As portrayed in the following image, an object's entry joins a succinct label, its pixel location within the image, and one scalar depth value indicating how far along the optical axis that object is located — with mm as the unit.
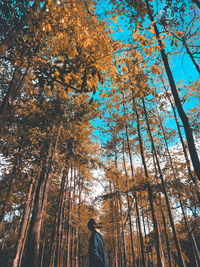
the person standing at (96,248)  3146
